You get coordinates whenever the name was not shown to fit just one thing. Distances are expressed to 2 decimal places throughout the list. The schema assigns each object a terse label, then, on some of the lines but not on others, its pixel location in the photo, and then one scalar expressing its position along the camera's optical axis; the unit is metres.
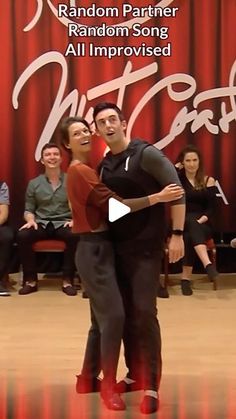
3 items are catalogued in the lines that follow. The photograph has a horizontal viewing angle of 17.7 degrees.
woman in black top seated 6.54
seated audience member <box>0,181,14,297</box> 6.51
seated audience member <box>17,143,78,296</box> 6.51
